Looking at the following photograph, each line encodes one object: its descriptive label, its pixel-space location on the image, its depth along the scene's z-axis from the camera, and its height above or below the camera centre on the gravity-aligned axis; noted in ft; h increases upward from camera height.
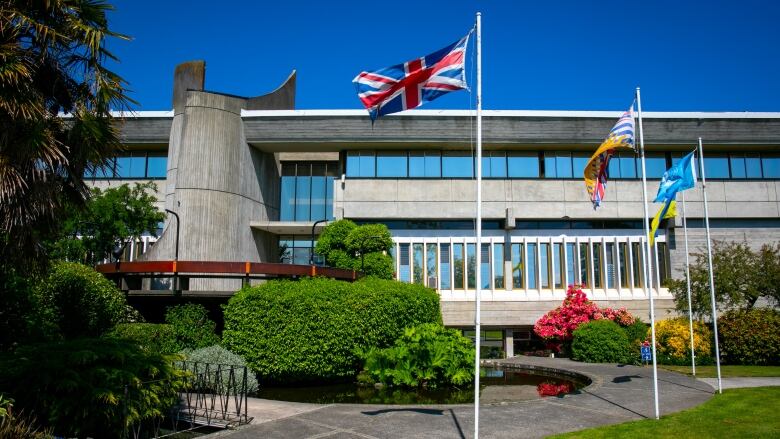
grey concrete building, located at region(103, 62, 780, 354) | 108.47 +21.73
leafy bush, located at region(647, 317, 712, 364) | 86.99 -5.63
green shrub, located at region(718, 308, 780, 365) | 83.46 -4.76
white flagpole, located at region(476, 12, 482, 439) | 33.63 +6.76
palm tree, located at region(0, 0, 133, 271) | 33.76 +11.32
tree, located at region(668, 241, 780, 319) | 88.38 +3.69
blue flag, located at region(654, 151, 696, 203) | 56.70 +12.21
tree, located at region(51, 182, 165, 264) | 90.58 +11.92
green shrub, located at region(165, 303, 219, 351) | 66.74 -2.74
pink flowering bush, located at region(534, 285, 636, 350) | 98.94 -2.05
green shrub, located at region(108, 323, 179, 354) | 60.70 -3.39
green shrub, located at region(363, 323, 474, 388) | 65.36 -6.46
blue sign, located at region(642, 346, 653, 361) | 62.39 -5.23
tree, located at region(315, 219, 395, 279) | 92.79 +8.81
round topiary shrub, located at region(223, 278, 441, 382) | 64.39 -2.67
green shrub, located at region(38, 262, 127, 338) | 58.34 +0.00
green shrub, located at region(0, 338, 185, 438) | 35.50 -5.28
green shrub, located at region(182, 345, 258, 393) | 60.49 -5.68
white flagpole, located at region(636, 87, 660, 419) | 44.30 +3.28
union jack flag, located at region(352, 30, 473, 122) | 36.45 +13.97
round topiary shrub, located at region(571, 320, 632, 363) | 86.63 -5.82
